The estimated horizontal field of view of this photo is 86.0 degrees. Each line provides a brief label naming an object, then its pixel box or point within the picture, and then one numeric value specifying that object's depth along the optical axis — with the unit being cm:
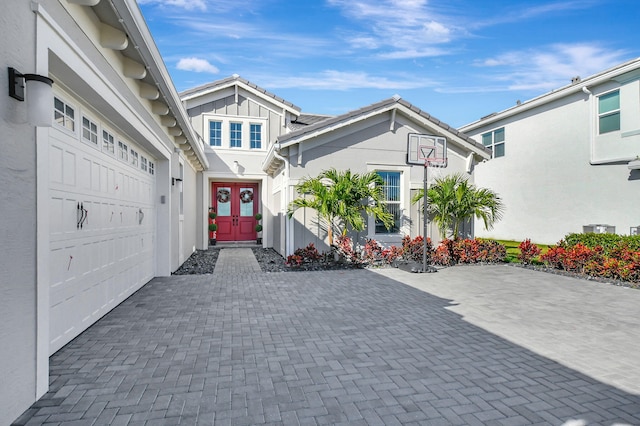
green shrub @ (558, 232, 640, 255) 792
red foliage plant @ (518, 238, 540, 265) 943
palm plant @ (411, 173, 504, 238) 986
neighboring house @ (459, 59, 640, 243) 1175
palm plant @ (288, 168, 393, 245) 887
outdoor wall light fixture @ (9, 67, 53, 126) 242
